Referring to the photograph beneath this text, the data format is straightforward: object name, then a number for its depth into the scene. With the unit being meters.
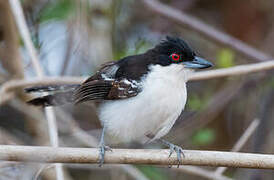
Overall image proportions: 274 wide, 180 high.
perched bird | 6.40
